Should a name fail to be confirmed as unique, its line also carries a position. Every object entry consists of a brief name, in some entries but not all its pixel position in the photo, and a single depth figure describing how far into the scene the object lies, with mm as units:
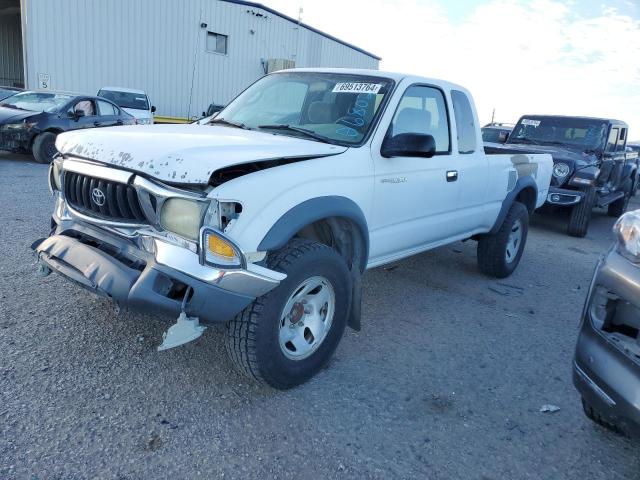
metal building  18156
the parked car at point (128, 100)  15820
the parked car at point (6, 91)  15572
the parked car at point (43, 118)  10234
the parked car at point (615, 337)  2090
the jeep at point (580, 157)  8648
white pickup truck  2506
